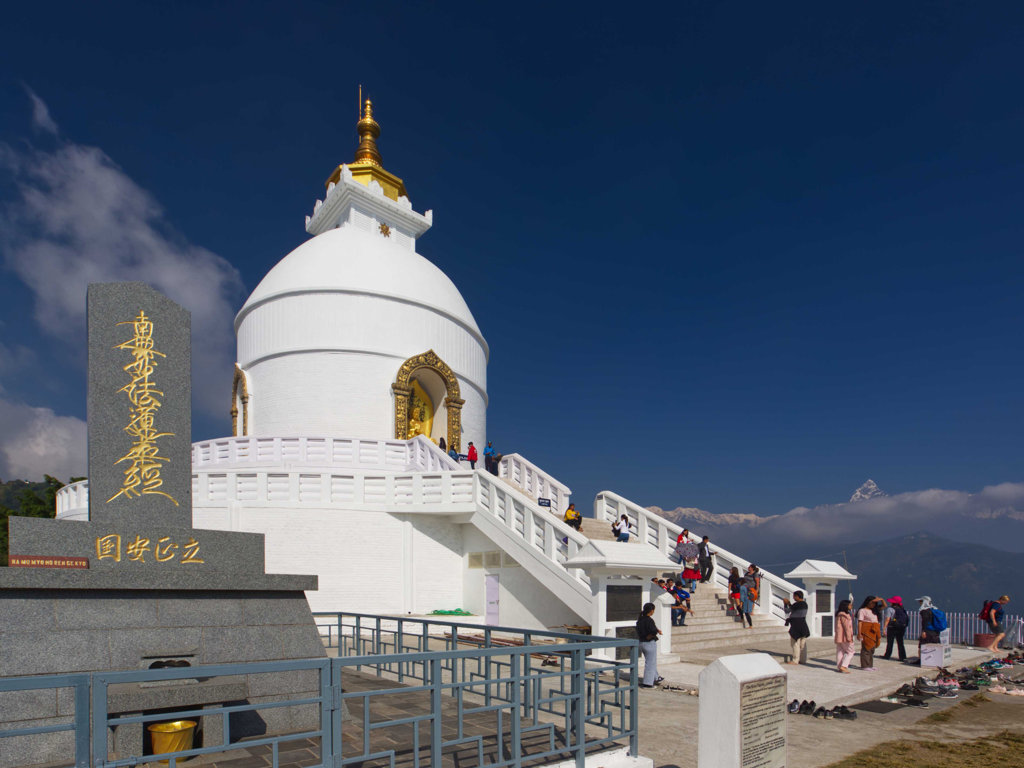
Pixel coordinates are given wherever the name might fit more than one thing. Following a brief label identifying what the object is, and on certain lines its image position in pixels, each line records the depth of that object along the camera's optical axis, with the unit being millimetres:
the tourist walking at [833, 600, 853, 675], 12034
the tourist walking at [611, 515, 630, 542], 18203
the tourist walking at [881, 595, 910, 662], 13773
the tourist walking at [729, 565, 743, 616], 16688
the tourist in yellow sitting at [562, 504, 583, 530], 18484
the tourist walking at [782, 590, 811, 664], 12625
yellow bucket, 5996
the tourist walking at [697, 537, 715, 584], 17891
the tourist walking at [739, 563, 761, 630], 16219
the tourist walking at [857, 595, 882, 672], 12211
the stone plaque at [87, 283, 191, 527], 7324
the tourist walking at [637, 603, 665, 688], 10523
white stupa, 23156
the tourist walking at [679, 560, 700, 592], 16844
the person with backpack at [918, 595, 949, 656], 13805
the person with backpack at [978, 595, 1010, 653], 16016
